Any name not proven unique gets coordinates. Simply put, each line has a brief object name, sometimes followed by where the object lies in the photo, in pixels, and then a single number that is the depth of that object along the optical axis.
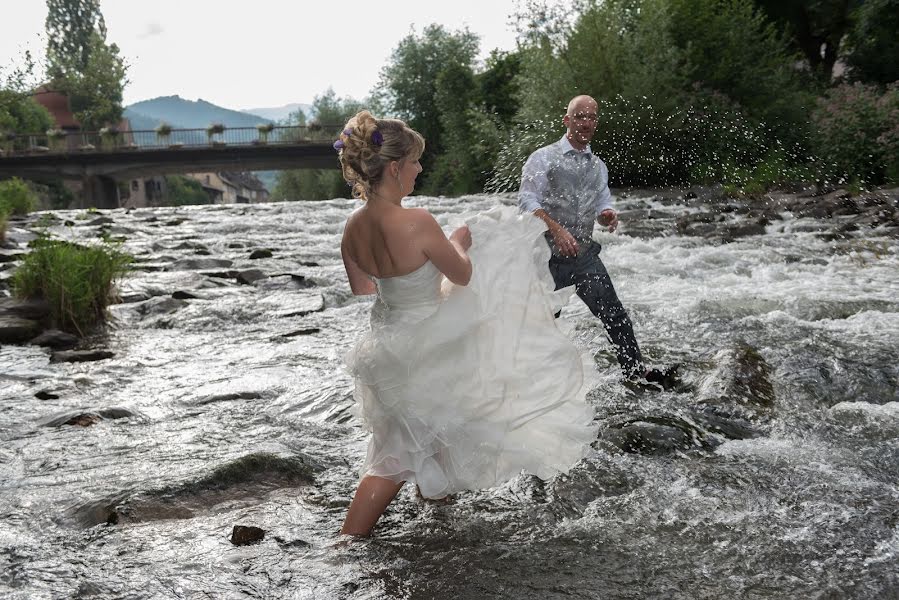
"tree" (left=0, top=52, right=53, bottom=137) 72.19
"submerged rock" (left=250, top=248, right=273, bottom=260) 15.80
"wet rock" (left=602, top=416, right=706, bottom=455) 4.92
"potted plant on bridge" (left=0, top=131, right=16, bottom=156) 56.94
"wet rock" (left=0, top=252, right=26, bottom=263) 13.99
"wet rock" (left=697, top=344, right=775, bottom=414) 5.75
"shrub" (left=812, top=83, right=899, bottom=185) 19.86
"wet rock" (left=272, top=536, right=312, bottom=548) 3.84
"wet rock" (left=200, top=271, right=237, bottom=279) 13.19
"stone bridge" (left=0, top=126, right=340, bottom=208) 53.84
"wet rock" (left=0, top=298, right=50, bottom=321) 9.37
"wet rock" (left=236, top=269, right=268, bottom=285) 12.73
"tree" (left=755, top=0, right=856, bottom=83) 38.22
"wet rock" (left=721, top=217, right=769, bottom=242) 14.66
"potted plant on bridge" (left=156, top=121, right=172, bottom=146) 58.89
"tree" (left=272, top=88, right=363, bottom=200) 63.94
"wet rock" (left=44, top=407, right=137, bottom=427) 5.84
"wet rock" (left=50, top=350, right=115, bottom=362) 8.04
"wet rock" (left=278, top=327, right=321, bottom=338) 9.00
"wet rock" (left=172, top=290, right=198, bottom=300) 11.32
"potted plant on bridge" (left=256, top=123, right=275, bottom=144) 54.41
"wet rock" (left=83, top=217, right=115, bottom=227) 23.36
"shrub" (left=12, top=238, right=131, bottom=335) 9.17
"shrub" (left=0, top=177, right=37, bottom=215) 27.42
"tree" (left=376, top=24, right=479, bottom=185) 46.78
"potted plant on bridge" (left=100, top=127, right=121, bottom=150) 56.25
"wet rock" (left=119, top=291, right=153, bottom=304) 10.96
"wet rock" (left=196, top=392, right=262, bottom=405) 6.48
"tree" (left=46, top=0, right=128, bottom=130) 74.38
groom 6.34
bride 3.69
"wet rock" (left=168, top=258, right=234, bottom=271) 14.10
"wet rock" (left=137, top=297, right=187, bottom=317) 10.49
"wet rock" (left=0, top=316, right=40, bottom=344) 8.82
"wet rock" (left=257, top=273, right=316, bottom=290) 12.18
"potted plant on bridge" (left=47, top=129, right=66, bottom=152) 56.44
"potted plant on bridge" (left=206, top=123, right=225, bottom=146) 55.82
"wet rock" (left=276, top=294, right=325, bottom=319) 10.17
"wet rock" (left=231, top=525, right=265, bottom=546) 3.88
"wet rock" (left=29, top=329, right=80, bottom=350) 8.71
